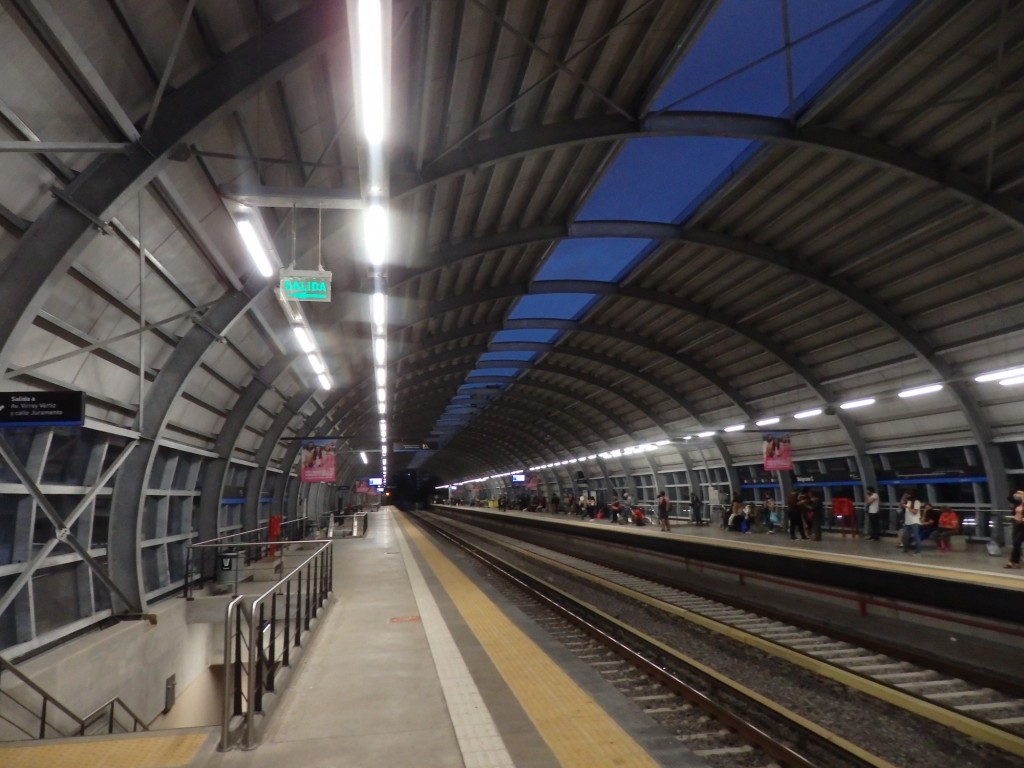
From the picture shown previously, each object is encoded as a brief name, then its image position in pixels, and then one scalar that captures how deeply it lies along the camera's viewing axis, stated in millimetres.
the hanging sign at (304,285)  7879
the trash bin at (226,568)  14244
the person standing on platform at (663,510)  26725
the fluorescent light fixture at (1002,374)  12930
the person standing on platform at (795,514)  19328
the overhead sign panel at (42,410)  6508
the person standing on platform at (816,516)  18859
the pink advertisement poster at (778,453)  20828
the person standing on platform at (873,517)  18141
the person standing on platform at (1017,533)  12016
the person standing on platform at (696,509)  28312
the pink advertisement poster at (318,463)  21391
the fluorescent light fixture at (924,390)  15320
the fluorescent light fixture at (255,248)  7086
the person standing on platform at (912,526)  14938
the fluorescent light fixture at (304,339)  11500
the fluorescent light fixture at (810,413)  20266
